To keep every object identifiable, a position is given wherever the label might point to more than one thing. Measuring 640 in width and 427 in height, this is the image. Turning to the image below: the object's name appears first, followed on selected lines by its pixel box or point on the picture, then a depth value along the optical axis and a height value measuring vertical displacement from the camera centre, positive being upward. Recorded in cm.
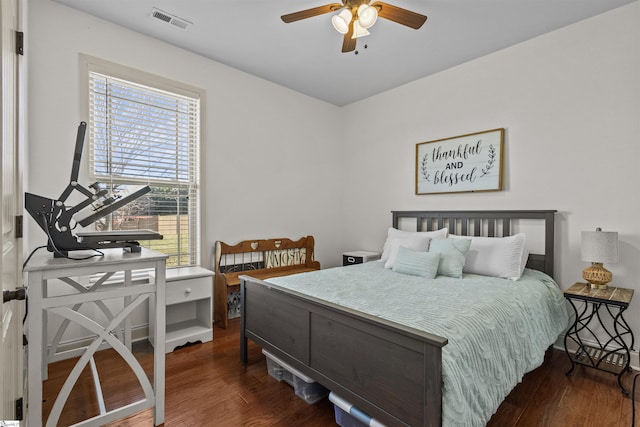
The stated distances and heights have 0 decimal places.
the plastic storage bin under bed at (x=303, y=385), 197 -114
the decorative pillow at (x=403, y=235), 324 -27
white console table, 142 -51
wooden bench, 330 -66
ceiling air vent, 258 +162
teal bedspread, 137 -60
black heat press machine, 158 -6
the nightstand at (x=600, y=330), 225 -97
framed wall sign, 317 +51
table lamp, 229 -31
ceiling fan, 208 +134
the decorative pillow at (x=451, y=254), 269 -39
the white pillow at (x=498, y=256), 264 -41
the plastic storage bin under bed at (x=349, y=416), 151 -103
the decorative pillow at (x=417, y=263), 267 -47
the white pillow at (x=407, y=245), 311 -35
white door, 102 -1
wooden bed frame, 129 -75
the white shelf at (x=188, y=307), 273 -97
